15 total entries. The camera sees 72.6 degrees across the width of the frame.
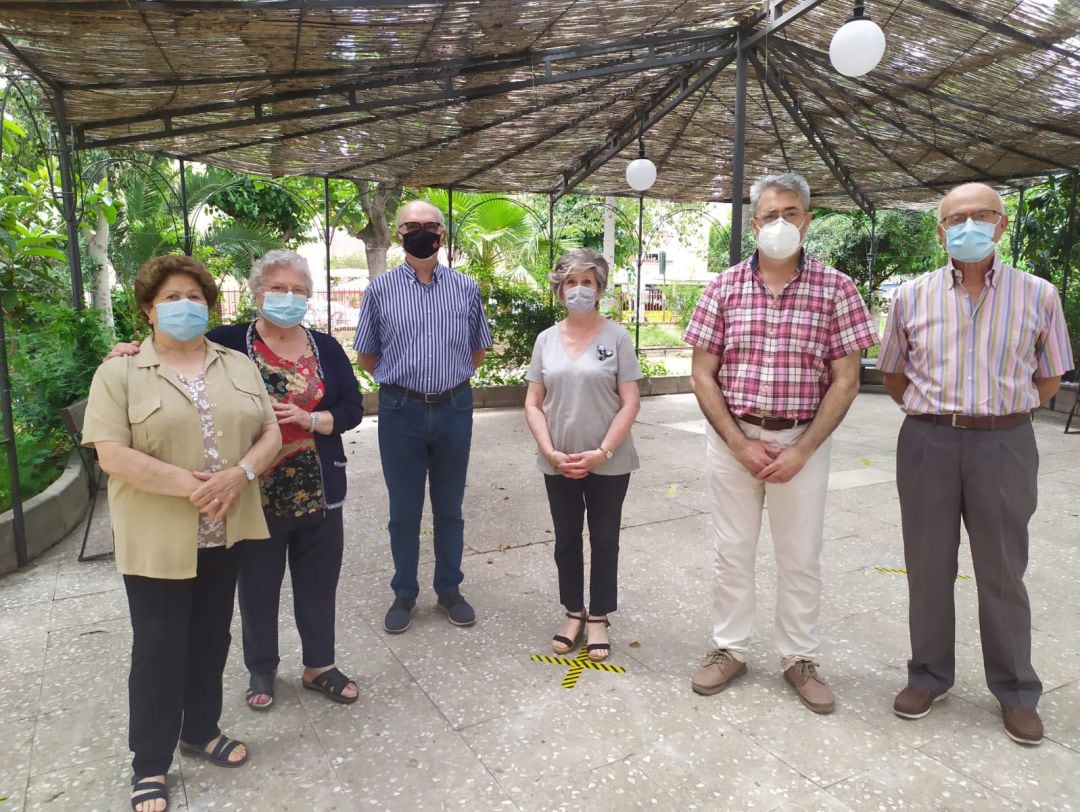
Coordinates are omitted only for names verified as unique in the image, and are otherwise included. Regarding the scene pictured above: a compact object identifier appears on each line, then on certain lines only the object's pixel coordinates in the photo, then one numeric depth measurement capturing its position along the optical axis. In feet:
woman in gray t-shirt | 9.14
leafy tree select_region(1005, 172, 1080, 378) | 30.19
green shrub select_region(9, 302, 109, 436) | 17.04
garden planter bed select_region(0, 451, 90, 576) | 12.54
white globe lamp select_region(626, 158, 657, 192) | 24.62
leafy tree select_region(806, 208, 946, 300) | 44.68
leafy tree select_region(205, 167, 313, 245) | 43.04
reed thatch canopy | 14.88
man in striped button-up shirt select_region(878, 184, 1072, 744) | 7.77
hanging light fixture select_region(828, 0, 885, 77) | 14.78
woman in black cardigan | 7.96
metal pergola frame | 16.55
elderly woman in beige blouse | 6.36
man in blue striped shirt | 10.03
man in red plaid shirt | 8.16
